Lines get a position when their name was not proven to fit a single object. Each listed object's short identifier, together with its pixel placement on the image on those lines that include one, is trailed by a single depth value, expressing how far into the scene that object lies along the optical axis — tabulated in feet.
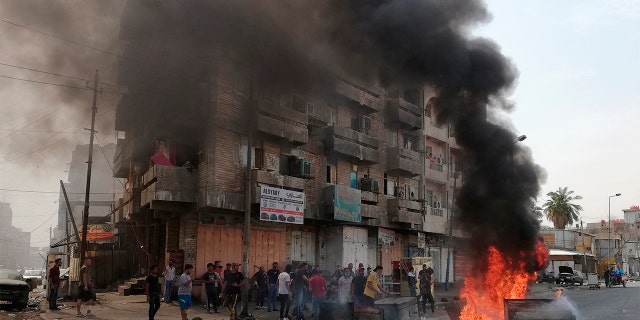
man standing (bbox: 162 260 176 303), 64.75
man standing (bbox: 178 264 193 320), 44.91
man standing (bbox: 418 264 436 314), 61.31
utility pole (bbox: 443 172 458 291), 104.58
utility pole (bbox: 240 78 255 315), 53.31
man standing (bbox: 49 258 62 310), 56.85
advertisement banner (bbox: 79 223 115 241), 102.94
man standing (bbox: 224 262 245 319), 52.80
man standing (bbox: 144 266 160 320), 43.50
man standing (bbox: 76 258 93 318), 51.31
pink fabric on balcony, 70.44
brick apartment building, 69.72
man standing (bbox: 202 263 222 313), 52.65
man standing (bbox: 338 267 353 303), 52.31
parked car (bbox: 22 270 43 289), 126.17
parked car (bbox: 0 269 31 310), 57.93
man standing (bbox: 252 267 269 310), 63.07
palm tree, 213.46
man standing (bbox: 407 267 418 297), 64.61
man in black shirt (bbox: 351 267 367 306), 45.47
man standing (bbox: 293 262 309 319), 52.90
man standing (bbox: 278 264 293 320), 52.30
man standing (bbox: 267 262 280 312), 59.57
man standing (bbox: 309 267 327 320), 48.85
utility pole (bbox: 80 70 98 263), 72.23
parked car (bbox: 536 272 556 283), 145.89
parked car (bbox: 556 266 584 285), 141.08
